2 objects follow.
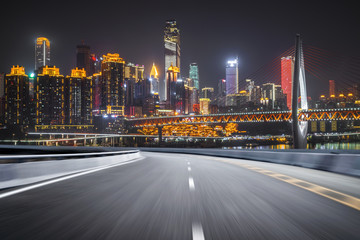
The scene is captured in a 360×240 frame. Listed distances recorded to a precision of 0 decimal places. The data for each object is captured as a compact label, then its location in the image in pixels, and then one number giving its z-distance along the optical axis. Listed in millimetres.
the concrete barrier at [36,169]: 8266
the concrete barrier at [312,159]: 12320
